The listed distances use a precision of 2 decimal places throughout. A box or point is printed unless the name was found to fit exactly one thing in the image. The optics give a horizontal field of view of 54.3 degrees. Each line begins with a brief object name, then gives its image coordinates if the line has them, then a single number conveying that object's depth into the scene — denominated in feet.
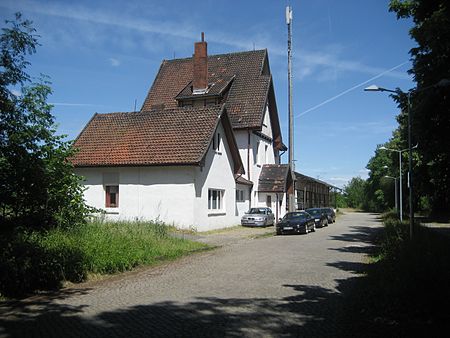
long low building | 188.87
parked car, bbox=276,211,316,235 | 88.43
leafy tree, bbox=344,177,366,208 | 390.67
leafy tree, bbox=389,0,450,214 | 47.14
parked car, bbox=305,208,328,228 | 113.70
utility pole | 115.67
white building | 78.07
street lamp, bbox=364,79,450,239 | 49.52
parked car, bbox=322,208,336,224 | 131.85
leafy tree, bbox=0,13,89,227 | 34.65
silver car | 99.44
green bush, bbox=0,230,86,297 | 28.40
